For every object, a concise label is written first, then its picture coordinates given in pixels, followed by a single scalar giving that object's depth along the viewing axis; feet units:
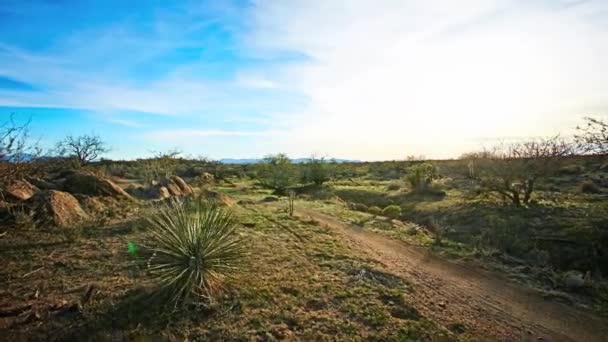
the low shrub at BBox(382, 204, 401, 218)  54.97
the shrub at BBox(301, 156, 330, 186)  96.02
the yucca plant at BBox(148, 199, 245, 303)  19.69
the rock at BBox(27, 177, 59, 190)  47.38
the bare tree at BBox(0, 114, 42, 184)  27.07
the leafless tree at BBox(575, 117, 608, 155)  36.09
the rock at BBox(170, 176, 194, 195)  62.18
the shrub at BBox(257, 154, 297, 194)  86.63
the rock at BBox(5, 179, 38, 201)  36.65
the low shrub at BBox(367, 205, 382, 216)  55.36
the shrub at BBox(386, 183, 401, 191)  83.37
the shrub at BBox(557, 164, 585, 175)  86.93
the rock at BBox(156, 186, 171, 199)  54.57
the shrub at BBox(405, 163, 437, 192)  74.90
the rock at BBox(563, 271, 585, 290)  25.59
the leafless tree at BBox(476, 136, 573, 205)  52.11
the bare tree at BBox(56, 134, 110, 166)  89.45
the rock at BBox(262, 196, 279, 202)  64.03
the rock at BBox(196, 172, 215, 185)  98.12
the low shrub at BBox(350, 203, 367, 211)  59.07
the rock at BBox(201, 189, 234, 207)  49.75
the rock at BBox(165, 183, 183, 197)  57.93
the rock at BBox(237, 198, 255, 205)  56.15
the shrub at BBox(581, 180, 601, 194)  64.18
